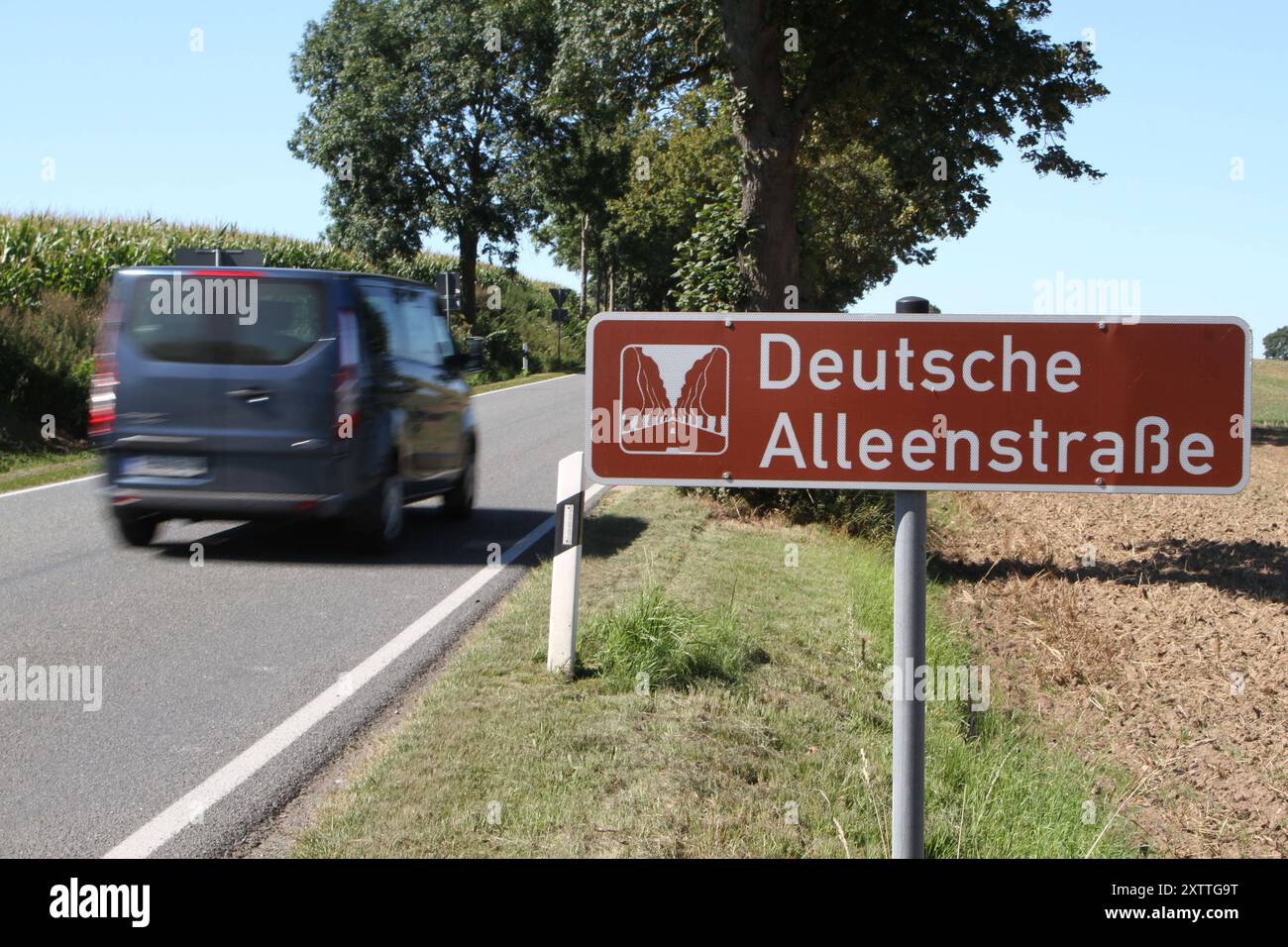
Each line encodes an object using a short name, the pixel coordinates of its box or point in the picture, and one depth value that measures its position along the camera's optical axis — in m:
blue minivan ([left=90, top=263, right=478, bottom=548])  9.52
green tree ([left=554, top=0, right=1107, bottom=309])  14.68
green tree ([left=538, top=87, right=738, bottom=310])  46.88
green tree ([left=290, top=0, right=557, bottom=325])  46.72
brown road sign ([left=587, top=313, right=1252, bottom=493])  3.14
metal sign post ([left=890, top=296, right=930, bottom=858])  3.15
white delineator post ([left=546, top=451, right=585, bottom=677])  6.57
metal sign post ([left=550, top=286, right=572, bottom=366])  45.66
